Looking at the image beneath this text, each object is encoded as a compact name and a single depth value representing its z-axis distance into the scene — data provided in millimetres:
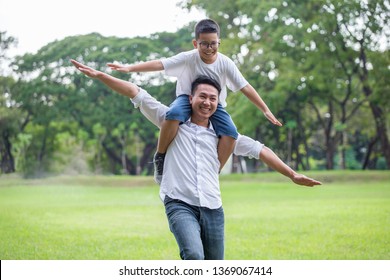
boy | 4730
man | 4621
